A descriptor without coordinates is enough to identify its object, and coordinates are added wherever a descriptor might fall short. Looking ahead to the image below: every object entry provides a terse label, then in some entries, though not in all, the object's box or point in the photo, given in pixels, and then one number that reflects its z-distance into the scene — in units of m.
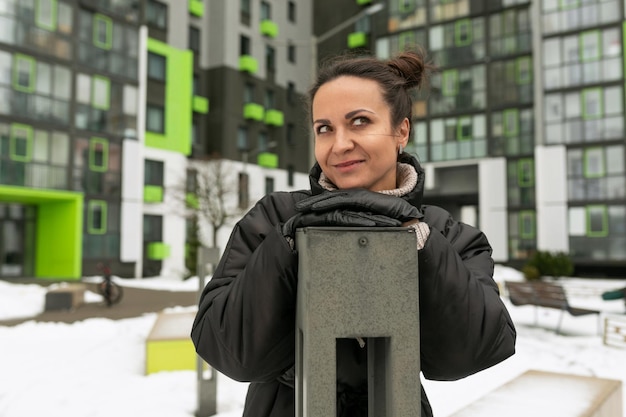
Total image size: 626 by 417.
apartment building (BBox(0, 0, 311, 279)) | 24.08
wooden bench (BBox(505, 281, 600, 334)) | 10.10
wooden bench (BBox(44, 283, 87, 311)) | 13.26
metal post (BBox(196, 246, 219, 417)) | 5.09
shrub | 25.22
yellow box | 6.57
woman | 1.23
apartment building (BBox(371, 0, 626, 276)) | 27.97
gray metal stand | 1.11
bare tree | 26.91
